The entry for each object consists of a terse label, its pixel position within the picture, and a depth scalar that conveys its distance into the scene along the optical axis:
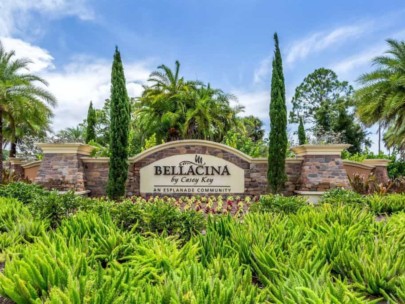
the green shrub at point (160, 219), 5.70
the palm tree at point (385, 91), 15.23
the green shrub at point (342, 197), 8.07
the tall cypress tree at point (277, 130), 11.76
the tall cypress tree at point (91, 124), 24.09
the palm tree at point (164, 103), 22.12
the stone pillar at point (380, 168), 15.45
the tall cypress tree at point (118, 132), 11.59
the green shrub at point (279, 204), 7.18
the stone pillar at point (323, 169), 11.77
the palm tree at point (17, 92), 13.41
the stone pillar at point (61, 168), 11.85
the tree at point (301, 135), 22.46
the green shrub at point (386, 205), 7.72
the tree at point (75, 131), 32.13
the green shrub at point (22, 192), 8.39
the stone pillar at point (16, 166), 16.55
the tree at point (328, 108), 27.52
